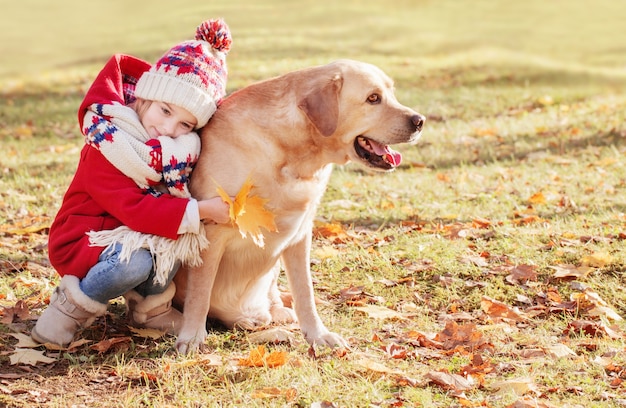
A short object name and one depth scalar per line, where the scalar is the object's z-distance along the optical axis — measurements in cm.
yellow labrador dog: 398
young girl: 392
